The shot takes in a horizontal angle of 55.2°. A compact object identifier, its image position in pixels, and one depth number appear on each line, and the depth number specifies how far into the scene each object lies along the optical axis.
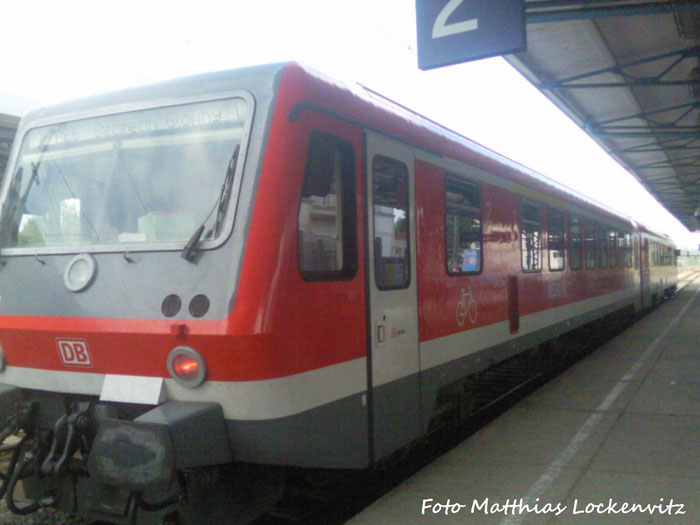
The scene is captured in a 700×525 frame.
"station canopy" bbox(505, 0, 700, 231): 9.16
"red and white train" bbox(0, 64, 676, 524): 3.65
